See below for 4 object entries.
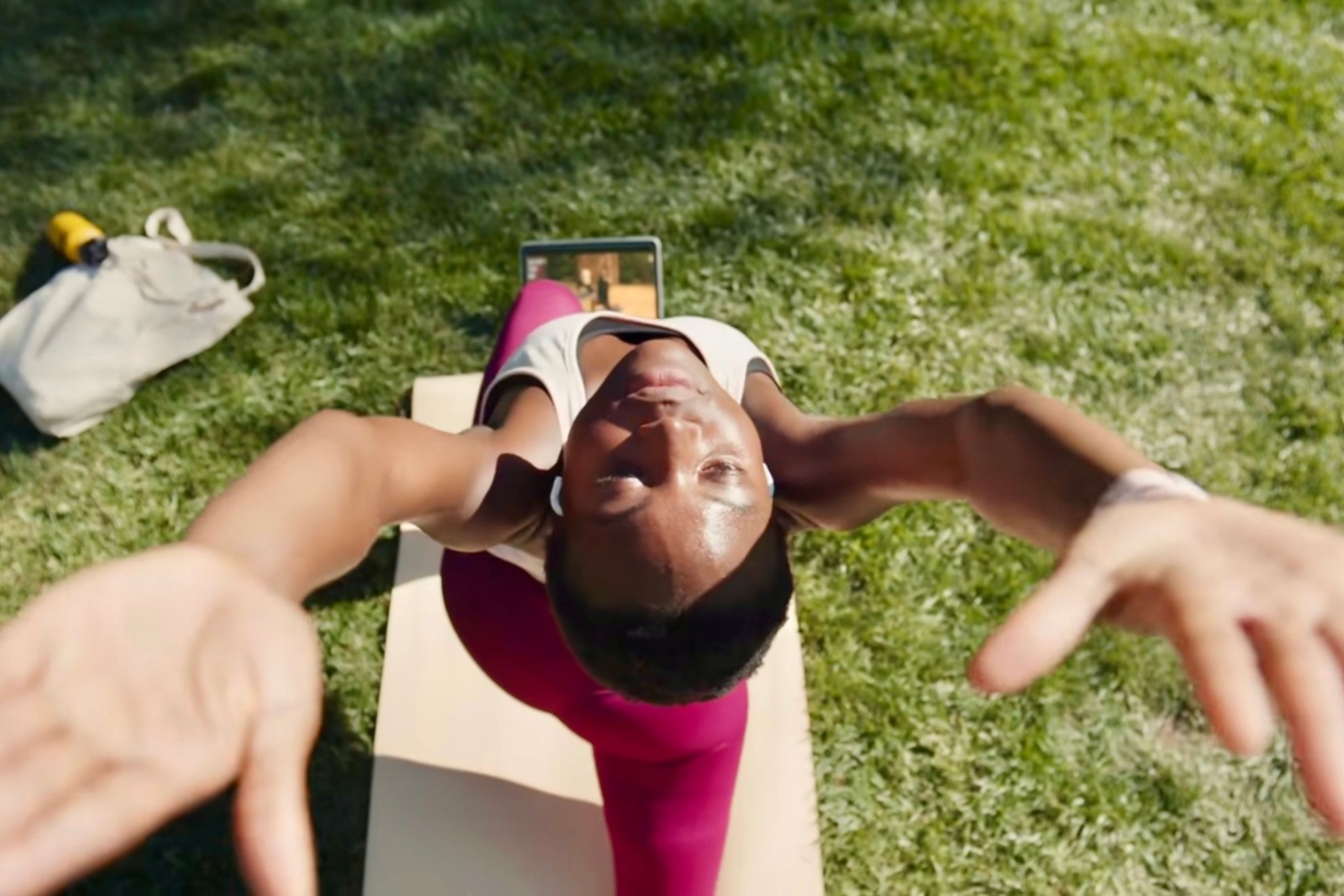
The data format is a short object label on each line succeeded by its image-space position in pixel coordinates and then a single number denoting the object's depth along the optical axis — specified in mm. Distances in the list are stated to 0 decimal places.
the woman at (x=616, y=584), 874
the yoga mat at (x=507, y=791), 2162
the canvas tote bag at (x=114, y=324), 2705
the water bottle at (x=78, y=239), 2947
